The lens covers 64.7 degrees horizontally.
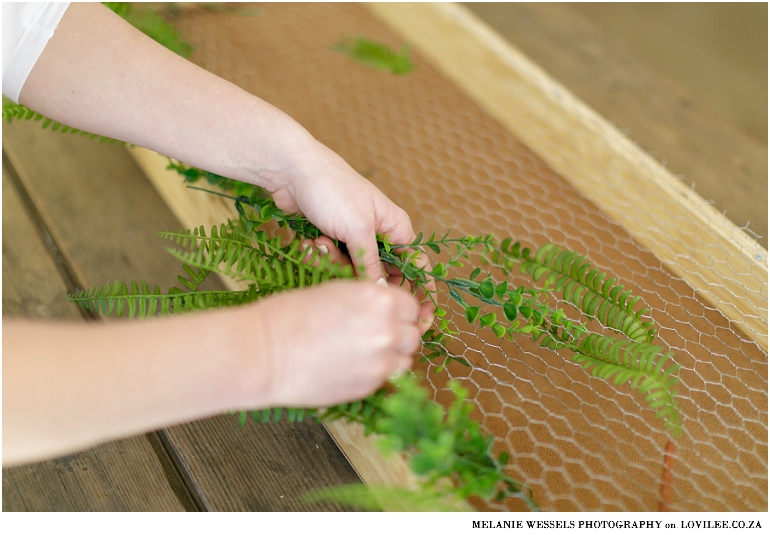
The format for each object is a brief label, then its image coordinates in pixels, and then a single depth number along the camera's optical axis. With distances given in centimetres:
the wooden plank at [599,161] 76
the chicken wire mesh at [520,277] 61
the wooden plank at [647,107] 103
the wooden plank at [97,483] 63
